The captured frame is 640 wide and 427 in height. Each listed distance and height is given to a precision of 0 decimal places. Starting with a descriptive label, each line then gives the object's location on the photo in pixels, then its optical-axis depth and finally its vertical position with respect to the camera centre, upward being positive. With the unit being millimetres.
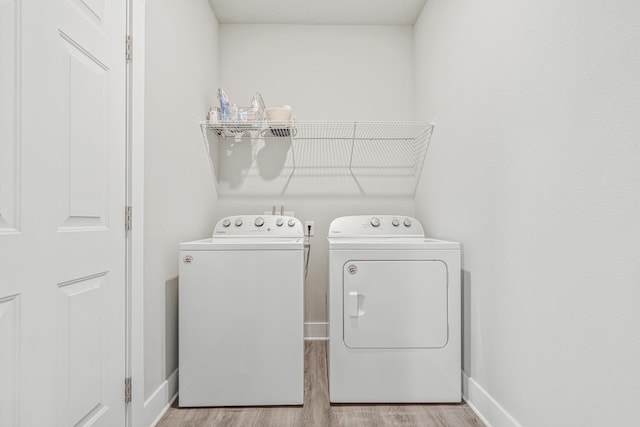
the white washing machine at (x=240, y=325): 1655 -560
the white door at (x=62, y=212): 832 -4
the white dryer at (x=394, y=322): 1689 -553
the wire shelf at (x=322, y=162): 2635 +387
